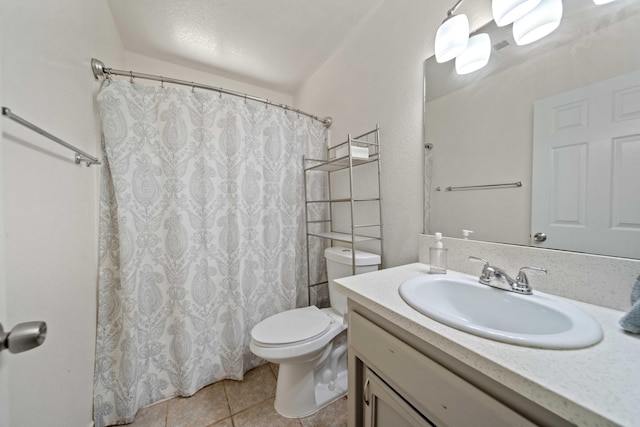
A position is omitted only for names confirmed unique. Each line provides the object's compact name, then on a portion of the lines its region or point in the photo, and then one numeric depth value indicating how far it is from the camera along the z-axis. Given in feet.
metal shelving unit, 4.46
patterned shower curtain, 3.86
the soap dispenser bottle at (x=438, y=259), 3.05
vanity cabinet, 1.45
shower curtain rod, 3.70
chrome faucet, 2.28
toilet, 3.65
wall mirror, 2.02
